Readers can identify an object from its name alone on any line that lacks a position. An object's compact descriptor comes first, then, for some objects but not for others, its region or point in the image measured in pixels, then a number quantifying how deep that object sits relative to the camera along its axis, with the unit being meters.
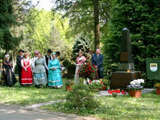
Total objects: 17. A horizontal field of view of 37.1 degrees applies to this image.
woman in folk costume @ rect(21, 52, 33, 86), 12.77
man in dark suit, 12.10
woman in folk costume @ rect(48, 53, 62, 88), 12.27
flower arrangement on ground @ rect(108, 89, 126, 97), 8.58
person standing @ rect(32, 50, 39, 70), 13.03
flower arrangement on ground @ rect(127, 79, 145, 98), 8.71
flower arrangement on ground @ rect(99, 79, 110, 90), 11.12
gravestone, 10.39
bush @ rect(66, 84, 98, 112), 6.27
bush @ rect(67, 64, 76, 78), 20.69
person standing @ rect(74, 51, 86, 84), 12.24
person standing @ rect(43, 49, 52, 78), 13.04
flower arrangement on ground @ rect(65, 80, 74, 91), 10.80
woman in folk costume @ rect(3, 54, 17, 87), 13.16
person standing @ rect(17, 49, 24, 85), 13.06
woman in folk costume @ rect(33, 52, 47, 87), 12.48
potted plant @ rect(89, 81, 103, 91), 10.26
